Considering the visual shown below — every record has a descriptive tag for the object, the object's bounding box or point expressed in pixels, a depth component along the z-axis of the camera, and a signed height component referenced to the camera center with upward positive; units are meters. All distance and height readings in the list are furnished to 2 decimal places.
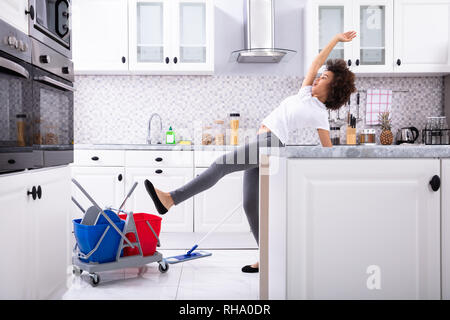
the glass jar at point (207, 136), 3.88 +0.09
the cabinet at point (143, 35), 3.58 +1.02
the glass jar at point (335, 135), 3.95 +0.10
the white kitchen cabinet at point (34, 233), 1.42 -0.35
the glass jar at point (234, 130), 3.88 +0.15
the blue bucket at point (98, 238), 2.26 -0.54
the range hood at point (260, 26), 3.70 +1.13
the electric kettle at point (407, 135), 3.93 +0.09
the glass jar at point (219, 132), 3.90 +0.14
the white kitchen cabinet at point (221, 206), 3.40 -0.53
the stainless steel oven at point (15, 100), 1.40 +0.18
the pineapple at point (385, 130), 3.97 +0.15
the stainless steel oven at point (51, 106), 1.65 +0.19
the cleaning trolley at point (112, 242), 2.27 -0.58
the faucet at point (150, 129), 3.82 +0.17
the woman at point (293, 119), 2.20 +0.15
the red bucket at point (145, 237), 2.45 -0.57
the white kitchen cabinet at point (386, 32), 3.66 +1.05
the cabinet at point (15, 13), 1.40 +0.50
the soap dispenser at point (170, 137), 3.81 +0.09
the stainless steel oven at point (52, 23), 1.63 +0.56
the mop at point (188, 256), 2.67 -0.79
